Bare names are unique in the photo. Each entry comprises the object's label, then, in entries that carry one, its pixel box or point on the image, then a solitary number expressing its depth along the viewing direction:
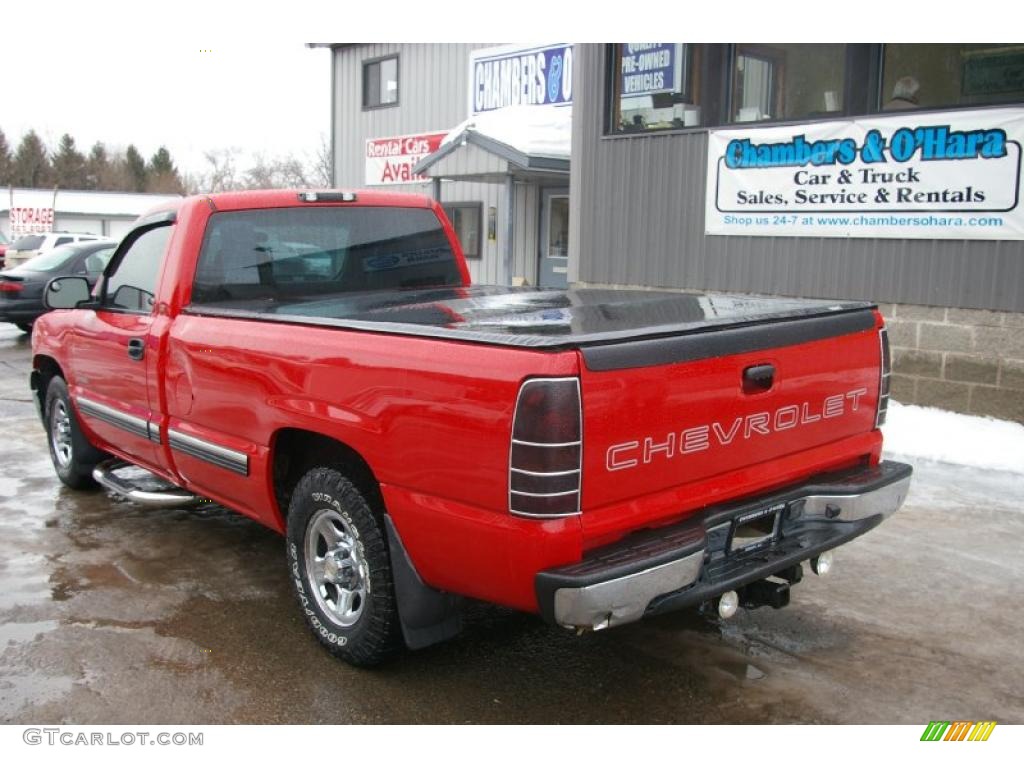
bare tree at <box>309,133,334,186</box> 53.84
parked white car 25.17
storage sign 36.91
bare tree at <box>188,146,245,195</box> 77.62
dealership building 8.06
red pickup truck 2.96
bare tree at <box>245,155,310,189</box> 60.84
